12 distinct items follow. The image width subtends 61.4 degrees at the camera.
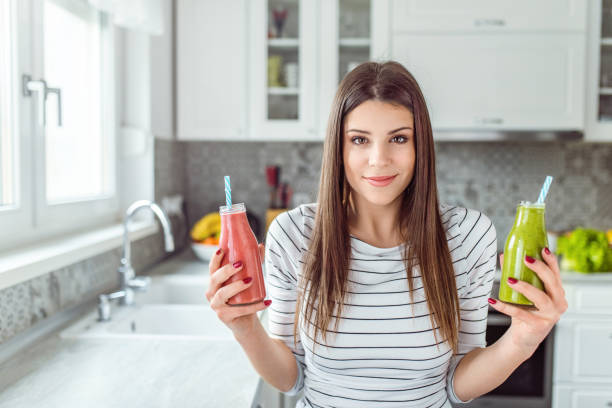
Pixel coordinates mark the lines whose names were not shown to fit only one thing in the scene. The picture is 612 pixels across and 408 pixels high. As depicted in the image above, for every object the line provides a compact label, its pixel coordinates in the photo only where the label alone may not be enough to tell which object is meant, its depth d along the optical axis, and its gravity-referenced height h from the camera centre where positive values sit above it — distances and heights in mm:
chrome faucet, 1599 -335
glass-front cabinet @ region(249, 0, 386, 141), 2406 +540
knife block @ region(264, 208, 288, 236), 2528 -207
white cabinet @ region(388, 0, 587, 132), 2318 +524
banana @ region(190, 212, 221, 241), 2348 -262
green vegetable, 2152 -326
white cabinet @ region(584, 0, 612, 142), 2344 +467
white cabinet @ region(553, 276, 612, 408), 2070 -695
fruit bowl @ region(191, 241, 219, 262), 2285 -353
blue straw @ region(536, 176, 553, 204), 811 -26
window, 1435 +159
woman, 1021 -232
